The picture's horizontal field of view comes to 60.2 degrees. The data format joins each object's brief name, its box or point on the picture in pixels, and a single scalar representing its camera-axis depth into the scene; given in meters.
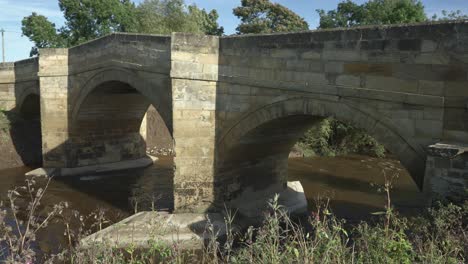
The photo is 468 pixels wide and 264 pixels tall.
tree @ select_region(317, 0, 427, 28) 27.20
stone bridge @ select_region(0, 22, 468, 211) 6.50
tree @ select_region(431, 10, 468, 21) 24.39
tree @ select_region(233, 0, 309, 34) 33.62
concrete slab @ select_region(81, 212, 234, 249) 8.77
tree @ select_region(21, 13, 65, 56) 32.09
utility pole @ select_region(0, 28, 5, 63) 44.69
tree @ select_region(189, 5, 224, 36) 42.58
